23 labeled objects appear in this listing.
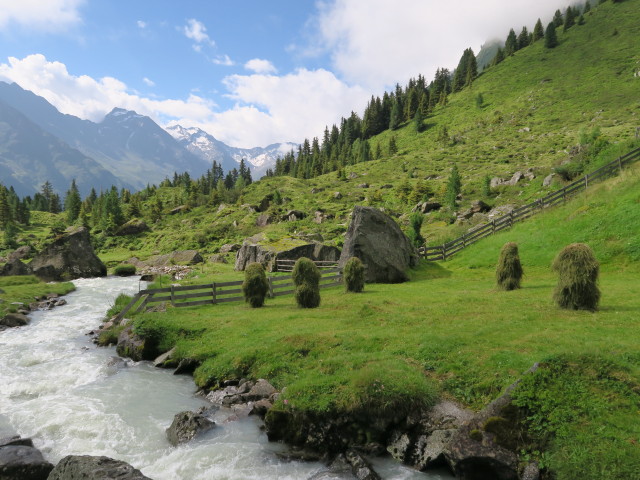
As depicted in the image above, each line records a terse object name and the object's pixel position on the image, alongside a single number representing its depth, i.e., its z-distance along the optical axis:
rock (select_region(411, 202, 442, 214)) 65.38
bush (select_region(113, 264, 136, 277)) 54.09
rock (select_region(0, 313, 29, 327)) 23.31
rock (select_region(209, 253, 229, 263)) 57.64
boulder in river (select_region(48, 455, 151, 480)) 7.18
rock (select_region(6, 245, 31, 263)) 64.19
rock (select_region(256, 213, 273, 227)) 84.38
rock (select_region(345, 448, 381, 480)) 8.03
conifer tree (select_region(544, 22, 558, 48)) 148.38
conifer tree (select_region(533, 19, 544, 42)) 169.38
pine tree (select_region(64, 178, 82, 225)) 118.19
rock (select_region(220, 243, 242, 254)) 64.19
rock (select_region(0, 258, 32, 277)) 42.93
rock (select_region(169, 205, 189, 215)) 117.69
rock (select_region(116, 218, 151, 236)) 101.69
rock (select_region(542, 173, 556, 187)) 50.91
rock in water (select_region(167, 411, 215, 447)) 9.88
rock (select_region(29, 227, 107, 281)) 46.39
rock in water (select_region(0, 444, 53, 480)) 7.94
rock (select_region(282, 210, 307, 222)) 81.62
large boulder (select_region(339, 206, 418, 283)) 29.52
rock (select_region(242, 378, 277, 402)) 11.79
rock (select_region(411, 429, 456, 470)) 8.30
